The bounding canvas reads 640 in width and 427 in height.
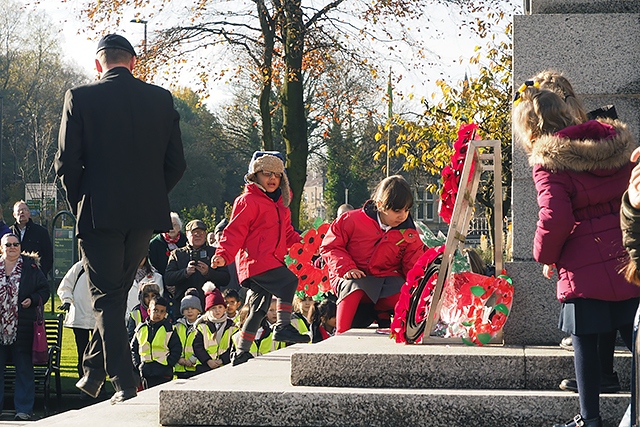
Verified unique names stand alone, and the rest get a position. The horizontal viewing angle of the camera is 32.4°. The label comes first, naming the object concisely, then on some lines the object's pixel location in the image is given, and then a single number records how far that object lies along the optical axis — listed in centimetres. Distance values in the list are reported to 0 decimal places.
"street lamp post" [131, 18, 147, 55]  2247
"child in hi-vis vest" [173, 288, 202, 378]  1152
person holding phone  1281
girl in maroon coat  538
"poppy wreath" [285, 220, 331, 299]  1024
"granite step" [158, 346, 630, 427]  561
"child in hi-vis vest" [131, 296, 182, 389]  1134
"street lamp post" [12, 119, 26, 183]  4712
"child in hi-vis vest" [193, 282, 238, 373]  1155
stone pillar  691
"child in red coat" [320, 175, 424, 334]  834
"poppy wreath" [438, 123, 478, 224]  722
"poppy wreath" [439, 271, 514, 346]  659
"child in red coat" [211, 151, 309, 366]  922
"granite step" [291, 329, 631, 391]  605
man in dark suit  631
